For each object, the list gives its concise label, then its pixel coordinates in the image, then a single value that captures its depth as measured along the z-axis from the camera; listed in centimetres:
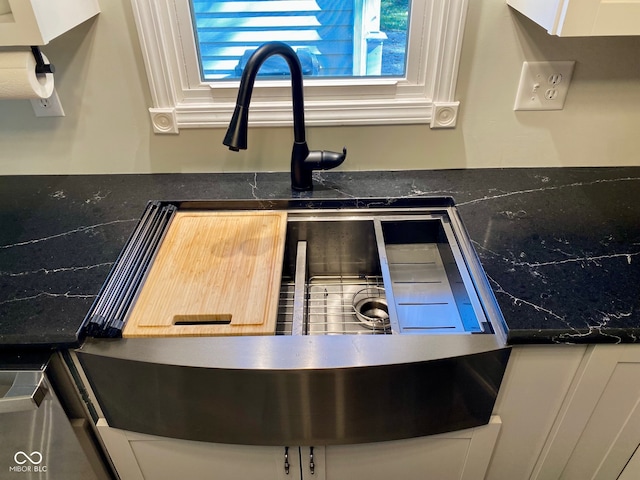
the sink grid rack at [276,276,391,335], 115
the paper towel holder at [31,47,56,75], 110
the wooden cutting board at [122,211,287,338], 95
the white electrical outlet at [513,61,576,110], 125
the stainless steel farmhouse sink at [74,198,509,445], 88
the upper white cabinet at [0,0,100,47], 92
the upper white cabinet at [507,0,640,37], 91
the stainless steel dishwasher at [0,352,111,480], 89
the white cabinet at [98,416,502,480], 104
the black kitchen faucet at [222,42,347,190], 103
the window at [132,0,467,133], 124
